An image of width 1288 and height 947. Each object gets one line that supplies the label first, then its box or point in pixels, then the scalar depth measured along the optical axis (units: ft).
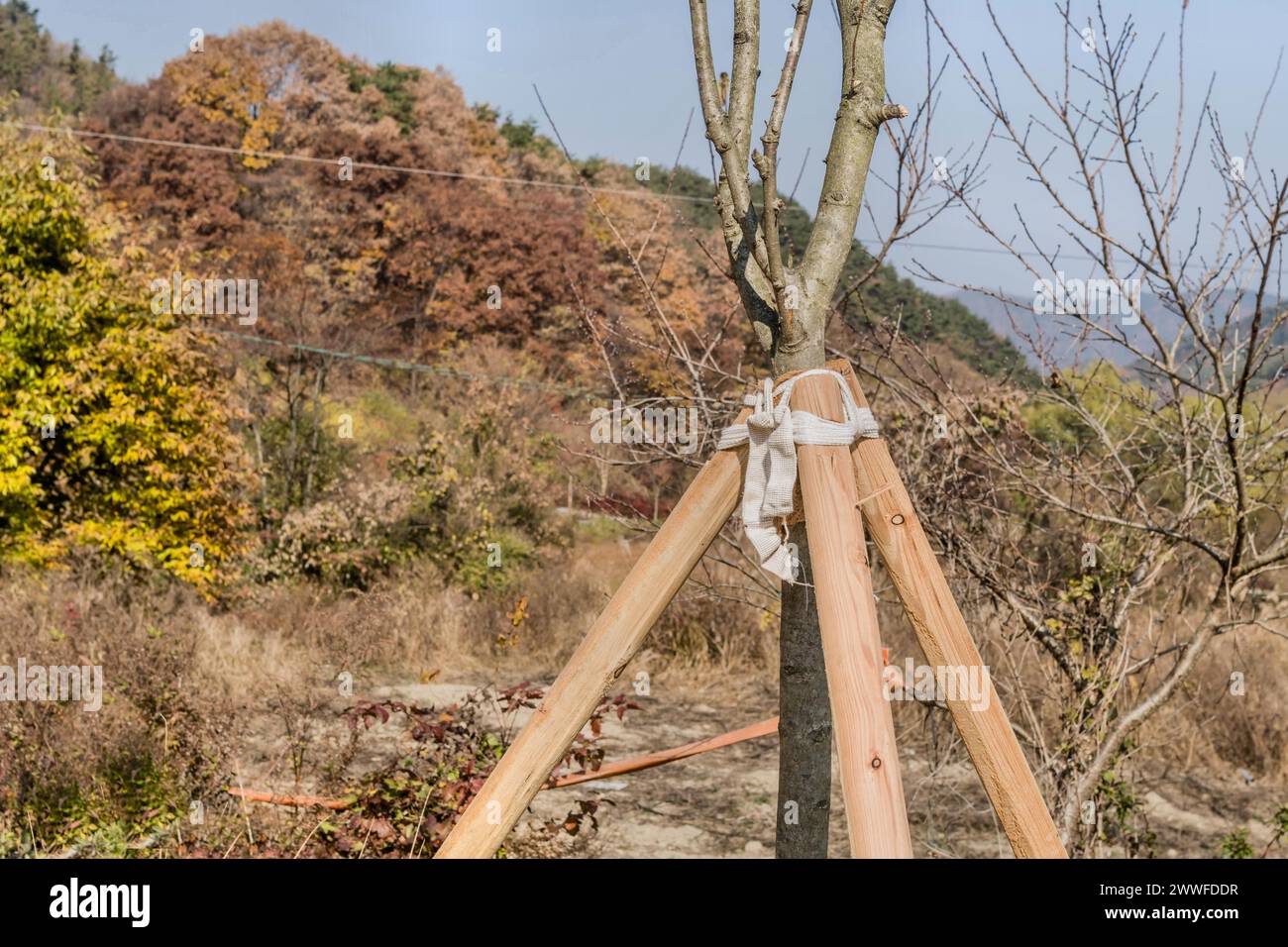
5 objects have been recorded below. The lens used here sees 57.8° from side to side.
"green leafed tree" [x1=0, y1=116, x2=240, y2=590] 24.29
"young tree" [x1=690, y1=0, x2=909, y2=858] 7.20
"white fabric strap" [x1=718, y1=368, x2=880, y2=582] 6.66
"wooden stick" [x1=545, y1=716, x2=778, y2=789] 12.53
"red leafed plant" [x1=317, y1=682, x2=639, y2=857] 11.87
